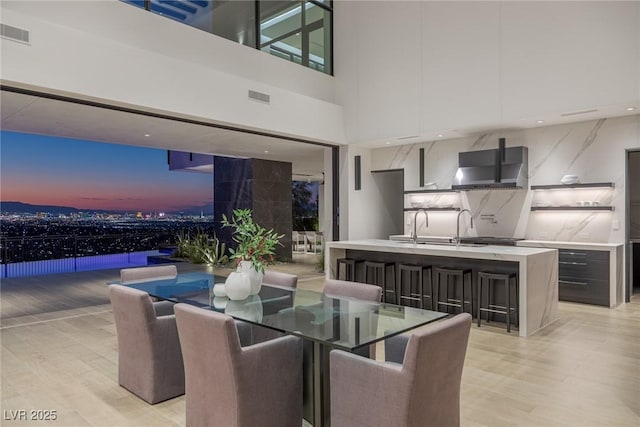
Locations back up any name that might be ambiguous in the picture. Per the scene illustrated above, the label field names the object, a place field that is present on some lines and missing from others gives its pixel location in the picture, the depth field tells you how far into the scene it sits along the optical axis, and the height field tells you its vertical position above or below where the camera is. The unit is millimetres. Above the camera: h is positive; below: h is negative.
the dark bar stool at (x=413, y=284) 5547 -1007
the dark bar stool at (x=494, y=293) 4688 -948
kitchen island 4562 -647
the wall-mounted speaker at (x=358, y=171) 8656 +783
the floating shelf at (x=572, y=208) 6243 +17
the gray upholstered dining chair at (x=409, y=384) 1896 -831
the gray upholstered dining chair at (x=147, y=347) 2928 -973
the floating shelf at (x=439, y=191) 7891 +352
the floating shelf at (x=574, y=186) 6180 +355
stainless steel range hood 6824 +676
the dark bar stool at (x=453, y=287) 5164 -983
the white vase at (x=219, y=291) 3143 -605
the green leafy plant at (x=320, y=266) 9416 -1263
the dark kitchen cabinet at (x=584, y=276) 5930 -960
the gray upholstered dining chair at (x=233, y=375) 2162 -901
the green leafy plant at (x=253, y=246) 3061 -264
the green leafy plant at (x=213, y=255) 10211 -1112
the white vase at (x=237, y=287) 2963 -539
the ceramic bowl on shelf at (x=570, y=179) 6398 +453
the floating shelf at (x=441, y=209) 7941 +6
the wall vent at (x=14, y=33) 4254 +1798
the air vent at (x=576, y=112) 5831 +1344
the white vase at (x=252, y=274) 3096 -472
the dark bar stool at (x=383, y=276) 5934 -952
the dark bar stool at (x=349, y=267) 6305 -857
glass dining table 2193 -636
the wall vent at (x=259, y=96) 6729 +1822
